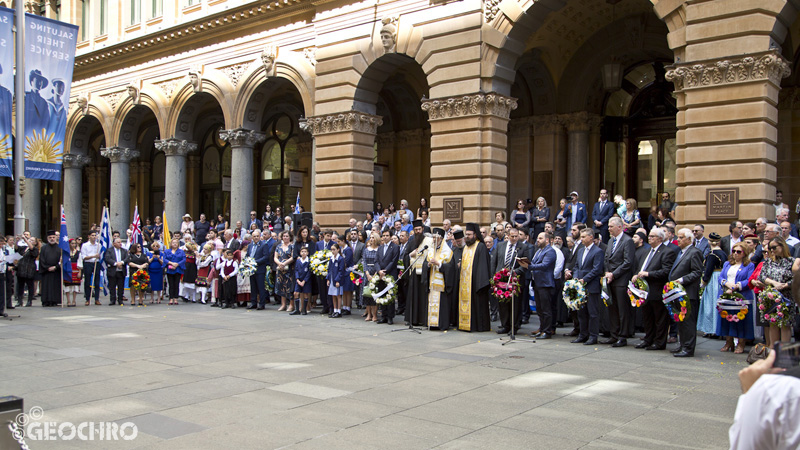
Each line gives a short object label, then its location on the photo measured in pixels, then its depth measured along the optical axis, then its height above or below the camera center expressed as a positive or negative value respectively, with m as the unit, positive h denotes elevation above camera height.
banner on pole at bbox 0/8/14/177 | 15.73 +3.42
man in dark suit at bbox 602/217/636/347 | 11.38 -0.73
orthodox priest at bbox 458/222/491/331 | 13.26 -1.14
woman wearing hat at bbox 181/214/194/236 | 24.98 +0.23
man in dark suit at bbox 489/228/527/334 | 12.99 -0.50
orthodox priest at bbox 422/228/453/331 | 13.47 -1.02
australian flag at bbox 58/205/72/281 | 18.17 -0.83
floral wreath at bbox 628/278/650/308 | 10.81 -0.91
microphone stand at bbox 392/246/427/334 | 13.65 -1.67
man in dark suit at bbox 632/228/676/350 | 10.84 -0.79
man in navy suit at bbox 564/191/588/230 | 17.19 +0.63
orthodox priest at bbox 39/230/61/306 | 17.94 -1.12
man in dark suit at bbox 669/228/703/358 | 10.38 -0.72
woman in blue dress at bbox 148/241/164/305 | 19.03 -1.09
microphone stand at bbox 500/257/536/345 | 11.90 -1.89
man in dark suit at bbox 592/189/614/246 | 16.62 +0.55
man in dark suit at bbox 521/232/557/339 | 12.35 -0.98
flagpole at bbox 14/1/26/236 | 16.69 +2.90
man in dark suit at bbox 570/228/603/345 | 11.75 -0.83
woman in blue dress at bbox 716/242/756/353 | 10.66 -0.78
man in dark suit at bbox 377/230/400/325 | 14.50 -0.60
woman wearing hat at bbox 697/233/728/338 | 12.03 -0.94
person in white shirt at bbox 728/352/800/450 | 2.43 -0.65
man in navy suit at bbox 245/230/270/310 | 17.42 -1.05
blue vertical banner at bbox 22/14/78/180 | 16.59 +3.51
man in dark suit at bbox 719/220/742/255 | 12.34 -0.03
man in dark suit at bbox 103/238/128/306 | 18.47 -1.07
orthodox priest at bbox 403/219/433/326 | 13.85 -1.24
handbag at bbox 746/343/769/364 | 9.22 -1.63
